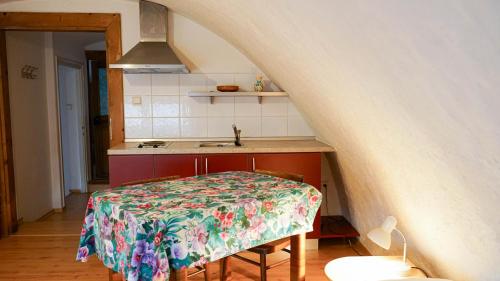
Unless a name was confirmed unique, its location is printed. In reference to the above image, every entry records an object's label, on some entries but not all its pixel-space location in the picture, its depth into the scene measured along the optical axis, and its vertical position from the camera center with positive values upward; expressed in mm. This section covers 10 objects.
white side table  1945 -852
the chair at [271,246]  2109 -768
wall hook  4137 +415
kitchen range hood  3426 +555
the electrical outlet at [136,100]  3908 +92
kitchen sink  3604 -344
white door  5504 -265
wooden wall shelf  3670 +140
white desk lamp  1874 -624
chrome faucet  3641 -262
